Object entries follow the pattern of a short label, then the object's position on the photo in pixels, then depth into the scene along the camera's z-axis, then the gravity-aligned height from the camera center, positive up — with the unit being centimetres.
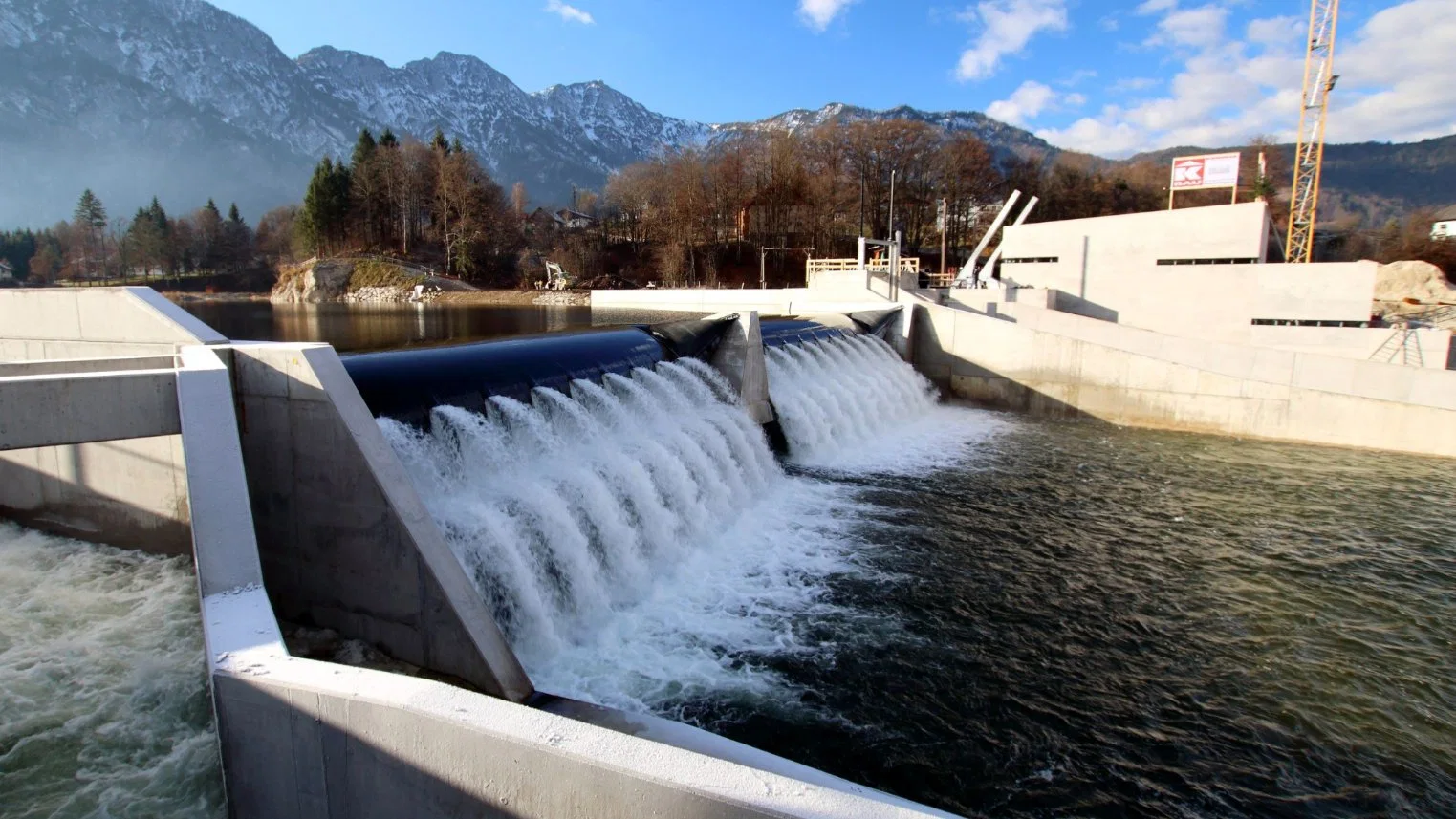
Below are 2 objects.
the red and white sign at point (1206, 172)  3014 +546
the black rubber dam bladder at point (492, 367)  798 -95
